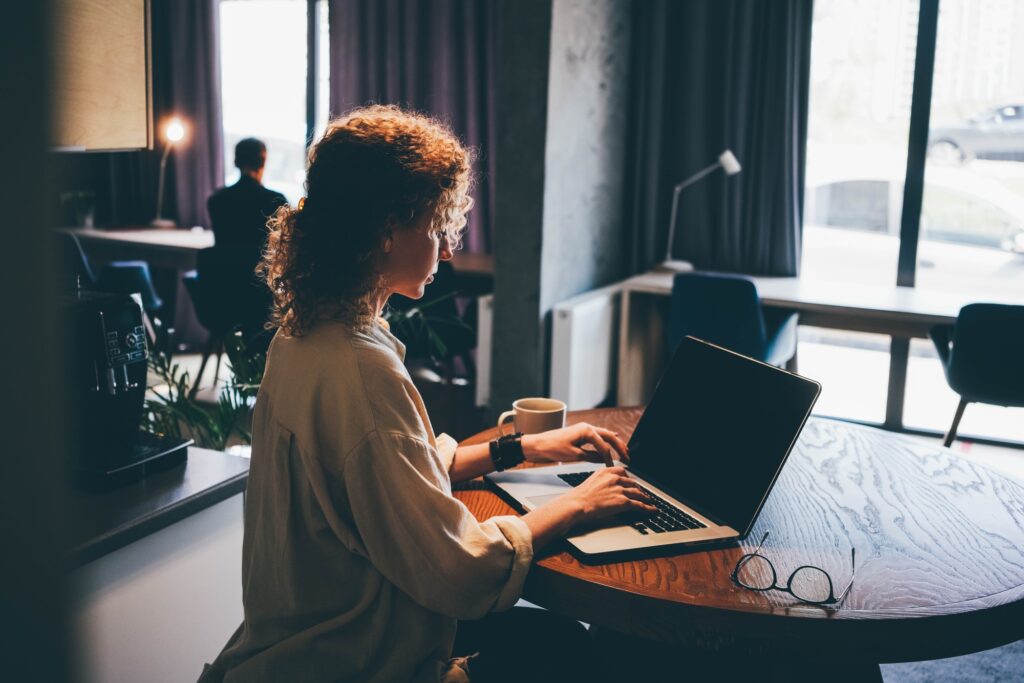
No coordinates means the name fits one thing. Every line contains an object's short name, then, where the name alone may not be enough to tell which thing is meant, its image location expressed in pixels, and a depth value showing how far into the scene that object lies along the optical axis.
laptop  1.29
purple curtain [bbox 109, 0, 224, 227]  5.69
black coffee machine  1.47
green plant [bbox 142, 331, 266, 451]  2.35
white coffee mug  1.61
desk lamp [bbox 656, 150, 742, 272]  4.22
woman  1.12
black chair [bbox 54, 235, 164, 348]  4.73
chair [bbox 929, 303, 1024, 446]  3.21
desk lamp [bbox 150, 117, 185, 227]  5.65
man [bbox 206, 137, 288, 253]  4.26
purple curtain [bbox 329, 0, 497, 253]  4.88
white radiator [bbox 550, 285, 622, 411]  3.79
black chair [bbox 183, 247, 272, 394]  4.00
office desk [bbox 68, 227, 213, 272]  5.05
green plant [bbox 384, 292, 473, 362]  3.90
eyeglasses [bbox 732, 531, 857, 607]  1.13
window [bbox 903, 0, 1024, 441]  4.09
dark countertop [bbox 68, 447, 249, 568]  1.36
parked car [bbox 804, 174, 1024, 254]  4.16
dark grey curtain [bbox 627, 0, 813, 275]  4.28
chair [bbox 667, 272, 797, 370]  3.57
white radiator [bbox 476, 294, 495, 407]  4.01
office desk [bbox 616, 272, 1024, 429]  3.72
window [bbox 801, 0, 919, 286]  4.25
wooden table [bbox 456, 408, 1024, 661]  1.09
